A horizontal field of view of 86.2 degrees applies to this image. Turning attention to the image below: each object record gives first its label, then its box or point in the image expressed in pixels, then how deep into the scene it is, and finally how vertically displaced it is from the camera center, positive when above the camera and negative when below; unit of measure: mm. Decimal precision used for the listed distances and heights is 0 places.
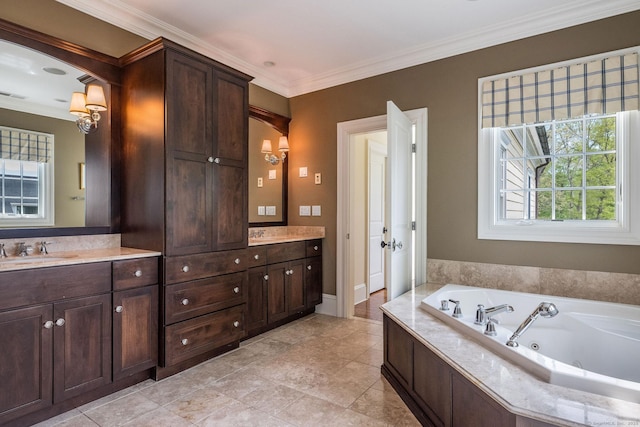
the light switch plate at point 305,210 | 4114 +15
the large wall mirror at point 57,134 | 2188 +547
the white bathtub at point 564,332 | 1646 -712
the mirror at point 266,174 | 3781 +437
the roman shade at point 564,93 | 2432 +923
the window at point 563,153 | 2457 +475
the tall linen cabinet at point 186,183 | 2416 +220
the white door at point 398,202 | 2688 +82
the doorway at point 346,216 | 3809 -48
